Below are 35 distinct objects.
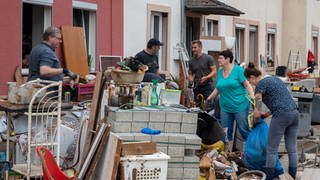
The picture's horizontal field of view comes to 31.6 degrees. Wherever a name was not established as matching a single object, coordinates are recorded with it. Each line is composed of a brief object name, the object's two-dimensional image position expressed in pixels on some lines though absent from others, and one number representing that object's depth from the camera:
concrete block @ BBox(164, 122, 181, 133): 6.78
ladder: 22.60
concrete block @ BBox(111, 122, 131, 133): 6.63
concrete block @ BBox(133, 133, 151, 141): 6.54
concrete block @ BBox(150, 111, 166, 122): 6.76
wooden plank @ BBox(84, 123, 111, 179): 6.24
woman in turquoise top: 9.10
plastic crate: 9.60
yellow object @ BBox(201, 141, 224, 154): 7.81
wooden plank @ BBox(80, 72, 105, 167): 6.83
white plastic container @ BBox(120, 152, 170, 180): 6.12
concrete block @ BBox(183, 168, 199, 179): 6.67
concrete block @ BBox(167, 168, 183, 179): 6.63
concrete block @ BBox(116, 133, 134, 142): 6.49
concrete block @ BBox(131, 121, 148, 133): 6.68
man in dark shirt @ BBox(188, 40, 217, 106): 11.01
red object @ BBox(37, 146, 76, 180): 5.83
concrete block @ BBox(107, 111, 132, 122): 6.65
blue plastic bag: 7.91
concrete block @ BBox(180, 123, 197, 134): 6.83
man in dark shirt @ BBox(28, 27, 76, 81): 7.73
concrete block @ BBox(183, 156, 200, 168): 6.68
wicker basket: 7.38
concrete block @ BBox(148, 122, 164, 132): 6.76
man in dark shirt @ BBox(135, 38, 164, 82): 9.69
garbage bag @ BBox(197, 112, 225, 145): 7.69
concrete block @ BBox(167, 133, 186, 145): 6.65
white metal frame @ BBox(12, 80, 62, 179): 6.59
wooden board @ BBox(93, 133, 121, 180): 6.04
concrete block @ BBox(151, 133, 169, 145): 6.60
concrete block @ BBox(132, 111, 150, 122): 6.69
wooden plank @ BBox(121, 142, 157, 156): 6.19
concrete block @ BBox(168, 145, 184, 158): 6.65
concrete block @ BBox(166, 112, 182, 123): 6.77
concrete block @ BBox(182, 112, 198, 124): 6.81
